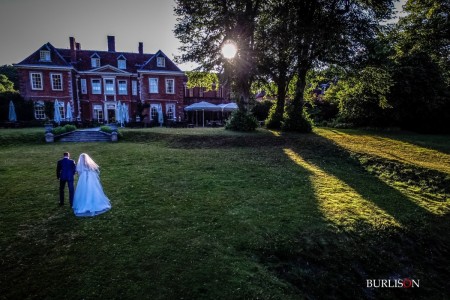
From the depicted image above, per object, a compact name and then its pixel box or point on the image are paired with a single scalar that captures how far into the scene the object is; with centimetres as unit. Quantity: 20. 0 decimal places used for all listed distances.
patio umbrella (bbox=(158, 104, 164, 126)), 3147
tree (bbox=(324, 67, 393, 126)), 2000
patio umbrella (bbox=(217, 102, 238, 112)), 3534
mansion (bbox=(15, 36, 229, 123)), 3344
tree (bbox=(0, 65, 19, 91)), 6544
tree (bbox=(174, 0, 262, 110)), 2069
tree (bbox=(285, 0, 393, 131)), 1872
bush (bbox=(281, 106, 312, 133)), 2188
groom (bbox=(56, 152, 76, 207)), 805
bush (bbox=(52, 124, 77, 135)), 2136
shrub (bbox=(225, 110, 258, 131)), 2283
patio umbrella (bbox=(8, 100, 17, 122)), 2537
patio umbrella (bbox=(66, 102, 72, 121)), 2672
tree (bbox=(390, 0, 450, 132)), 2058
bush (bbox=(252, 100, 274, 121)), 3681
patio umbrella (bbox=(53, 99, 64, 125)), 2519
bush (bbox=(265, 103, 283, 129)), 2425
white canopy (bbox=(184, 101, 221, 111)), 3475
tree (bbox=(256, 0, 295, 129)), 1927
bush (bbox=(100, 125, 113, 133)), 2257
